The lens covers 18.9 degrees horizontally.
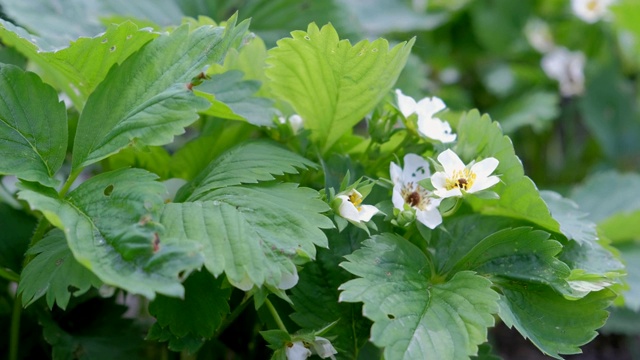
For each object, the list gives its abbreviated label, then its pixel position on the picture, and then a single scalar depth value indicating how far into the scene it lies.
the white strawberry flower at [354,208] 0.58
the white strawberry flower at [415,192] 0.59
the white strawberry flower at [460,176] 0.58
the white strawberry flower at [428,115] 0.61
